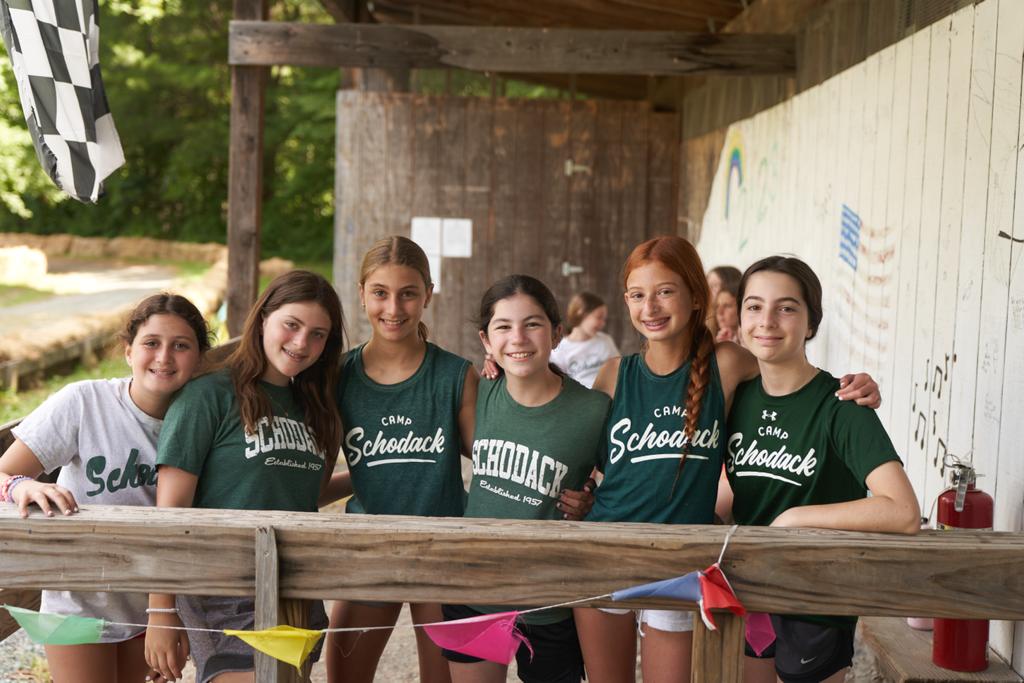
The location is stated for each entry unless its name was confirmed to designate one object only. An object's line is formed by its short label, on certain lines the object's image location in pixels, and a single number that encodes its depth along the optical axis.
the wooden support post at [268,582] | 2.04
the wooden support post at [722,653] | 2.02
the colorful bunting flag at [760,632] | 2.61
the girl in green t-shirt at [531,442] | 2.65
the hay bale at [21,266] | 19.03
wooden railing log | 2.02
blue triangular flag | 2.01
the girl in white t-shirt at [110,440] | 2.69
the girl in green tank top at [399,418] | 2.84
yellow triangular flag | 2.03
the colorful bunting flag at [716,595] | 1.98
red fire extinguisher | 3.18
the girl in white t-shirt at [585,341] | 5.66
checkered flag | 3.12
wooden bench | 3.26
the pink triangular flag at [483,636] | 2.26
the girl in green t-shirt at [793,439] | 2.43
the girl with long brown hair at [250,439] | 2.59
